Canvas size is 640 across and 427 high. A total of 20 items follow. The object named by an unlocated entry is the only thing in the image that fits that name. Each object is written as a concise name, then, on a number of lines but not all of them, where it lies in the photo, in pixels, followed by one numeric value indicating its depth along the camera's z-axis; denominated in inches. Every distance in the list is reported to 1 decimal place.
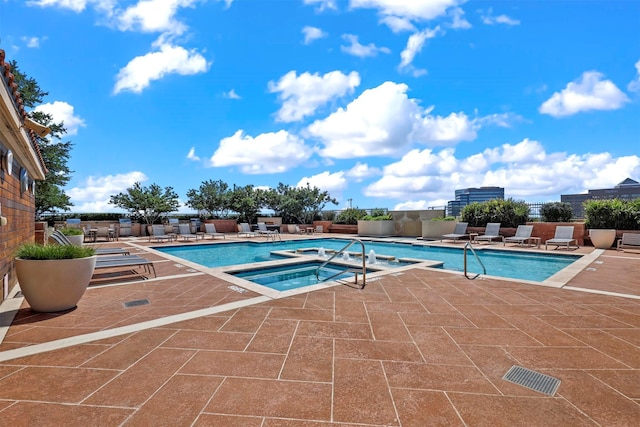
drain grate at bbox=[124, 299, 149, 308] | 162.7
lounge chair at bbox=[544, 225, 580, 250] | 433.9
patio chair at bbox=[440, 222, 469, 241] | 518.5
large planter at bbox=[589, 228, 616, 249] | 406.9
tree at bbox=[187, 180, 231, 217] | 852.6
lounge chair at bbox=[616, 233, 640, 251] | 391.2
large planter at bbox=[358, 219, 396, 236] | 661.9
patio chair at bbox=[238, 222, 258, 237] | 708.7
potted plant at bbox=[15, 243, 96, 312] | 139.3
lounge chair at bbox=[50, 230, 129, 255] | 218.5
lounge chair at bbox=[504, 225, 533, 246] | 453.1
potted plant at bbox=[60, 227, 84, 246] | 344.1
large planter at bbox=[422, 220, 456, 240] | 566.6
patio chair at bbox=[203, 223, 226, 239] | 639.0
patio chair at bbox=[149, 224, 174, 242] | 545.2
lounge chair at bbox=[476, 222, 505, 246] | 504.8
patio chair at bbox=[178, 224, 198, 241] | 584.4
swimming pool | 316.2
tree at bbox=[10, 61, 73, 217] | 633.0
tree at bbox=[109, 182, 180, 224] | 725.3
